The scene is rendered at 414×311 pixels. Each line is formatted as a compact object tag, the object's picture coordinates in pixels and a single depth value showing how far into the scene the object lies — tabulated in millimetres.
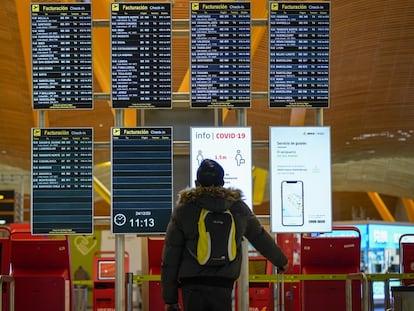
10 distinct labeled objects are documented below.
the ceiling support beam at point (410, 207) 38888
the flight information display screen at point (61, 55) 7914
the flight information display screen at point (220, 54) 7934
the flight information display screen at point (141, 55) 7910
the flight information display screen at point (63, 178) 7891
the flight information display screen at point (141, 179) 7867
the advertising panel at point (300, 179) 7895
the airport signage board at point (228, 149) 7863
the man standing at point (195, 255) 5730
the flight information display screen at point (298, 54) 7973
